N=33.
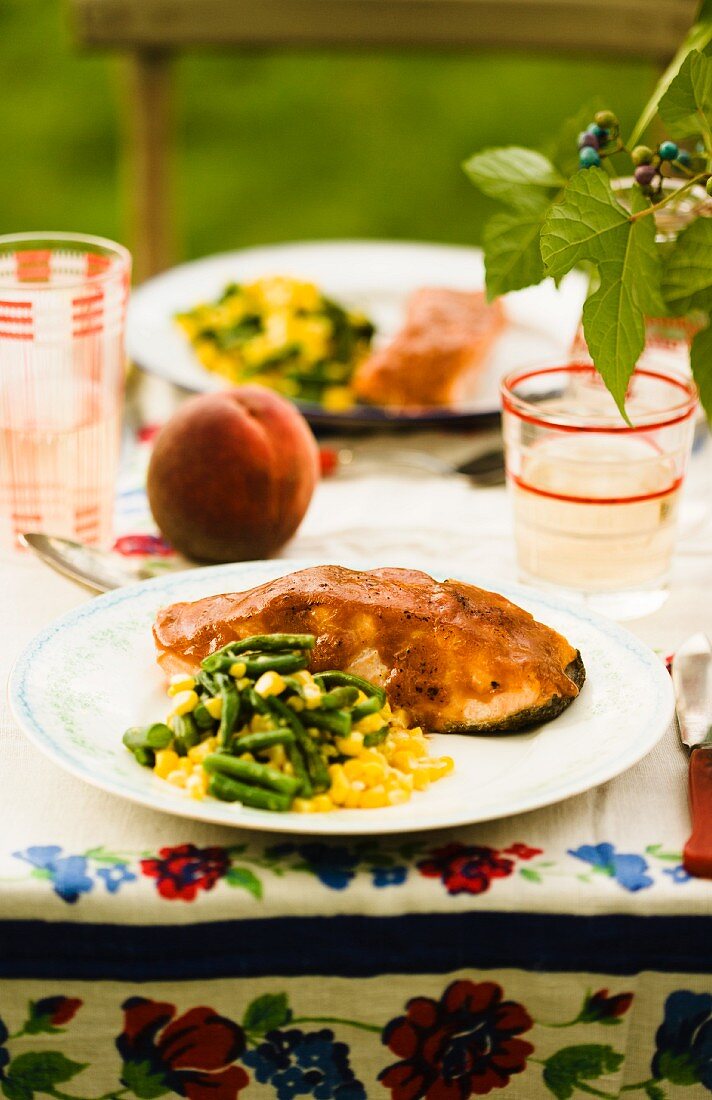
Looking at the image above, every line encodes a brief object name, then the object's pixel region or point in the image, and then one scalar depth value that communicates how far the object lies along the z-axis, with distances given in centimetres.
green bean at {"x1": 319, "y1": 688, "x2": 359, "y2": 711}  105
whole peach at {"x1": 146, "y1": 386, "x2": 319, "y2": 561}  160
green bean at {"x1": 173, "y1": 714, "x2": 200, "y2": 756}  106
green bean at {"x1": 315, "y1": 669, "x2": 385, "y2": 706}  112
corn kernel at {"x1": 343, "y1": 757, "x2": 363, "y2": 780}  104
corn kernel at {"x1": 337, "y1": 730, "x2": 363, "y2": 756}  105
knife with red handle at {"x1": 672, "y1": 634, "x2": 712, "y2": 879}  101
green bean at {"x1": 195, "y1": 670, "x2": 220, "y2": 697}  109
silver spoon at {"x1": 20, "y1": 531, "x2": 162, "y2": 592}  147
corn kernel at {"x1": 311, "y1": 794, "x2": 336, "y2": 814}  100
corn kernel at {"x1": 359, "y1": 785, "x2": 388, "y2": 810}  102
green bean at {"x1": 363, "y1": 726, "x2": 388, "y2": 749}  107
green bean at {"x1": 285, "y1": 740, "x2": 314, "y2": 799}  101
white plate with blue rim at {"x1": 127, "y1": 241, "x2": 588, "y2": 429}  209
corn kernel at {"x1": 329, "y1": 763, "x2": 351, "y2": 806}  101
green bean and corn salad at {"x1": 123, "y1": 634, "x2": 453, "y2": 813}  101
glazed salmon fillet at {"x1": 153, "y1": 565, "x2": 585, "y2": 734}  115
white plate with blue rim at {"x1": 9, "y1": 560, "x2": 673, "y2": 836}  98
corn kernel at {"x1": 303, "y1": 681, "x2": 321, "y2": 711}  105
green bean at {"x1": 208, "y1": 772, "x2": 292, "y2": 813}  99
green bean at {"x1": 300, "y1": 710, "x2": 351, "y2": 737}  105
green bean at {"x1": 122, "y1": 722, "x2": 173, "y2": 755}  106
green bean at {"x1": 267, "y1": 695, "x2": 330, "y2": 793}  102
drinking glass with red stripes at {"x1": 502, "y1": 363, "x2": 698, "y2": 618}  147
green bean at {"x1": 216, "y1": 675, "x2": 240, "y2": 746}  104
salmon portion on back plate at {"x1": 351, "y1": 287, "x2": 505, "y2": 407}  222
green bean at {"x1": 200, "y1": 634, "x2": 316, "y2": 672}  112
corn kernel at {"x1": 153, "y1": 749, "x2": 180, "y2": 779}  104
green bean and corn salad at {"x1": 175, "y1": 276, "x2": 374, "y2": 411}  226
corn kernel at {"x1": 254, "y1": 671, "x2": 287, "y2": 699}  104
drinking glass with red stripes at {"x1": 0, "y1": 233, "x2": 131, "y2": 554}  158
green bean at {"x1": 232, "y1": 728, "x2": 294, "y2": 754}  102
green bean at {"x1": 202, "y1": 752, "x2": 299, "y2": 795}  99
